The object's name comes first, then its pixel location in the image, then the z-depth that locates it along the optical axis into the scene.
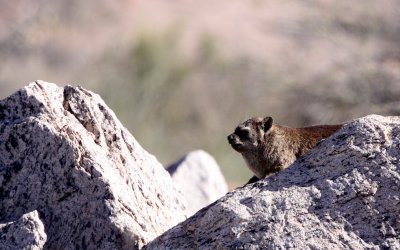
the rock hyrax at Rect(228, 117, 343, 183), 17.89
